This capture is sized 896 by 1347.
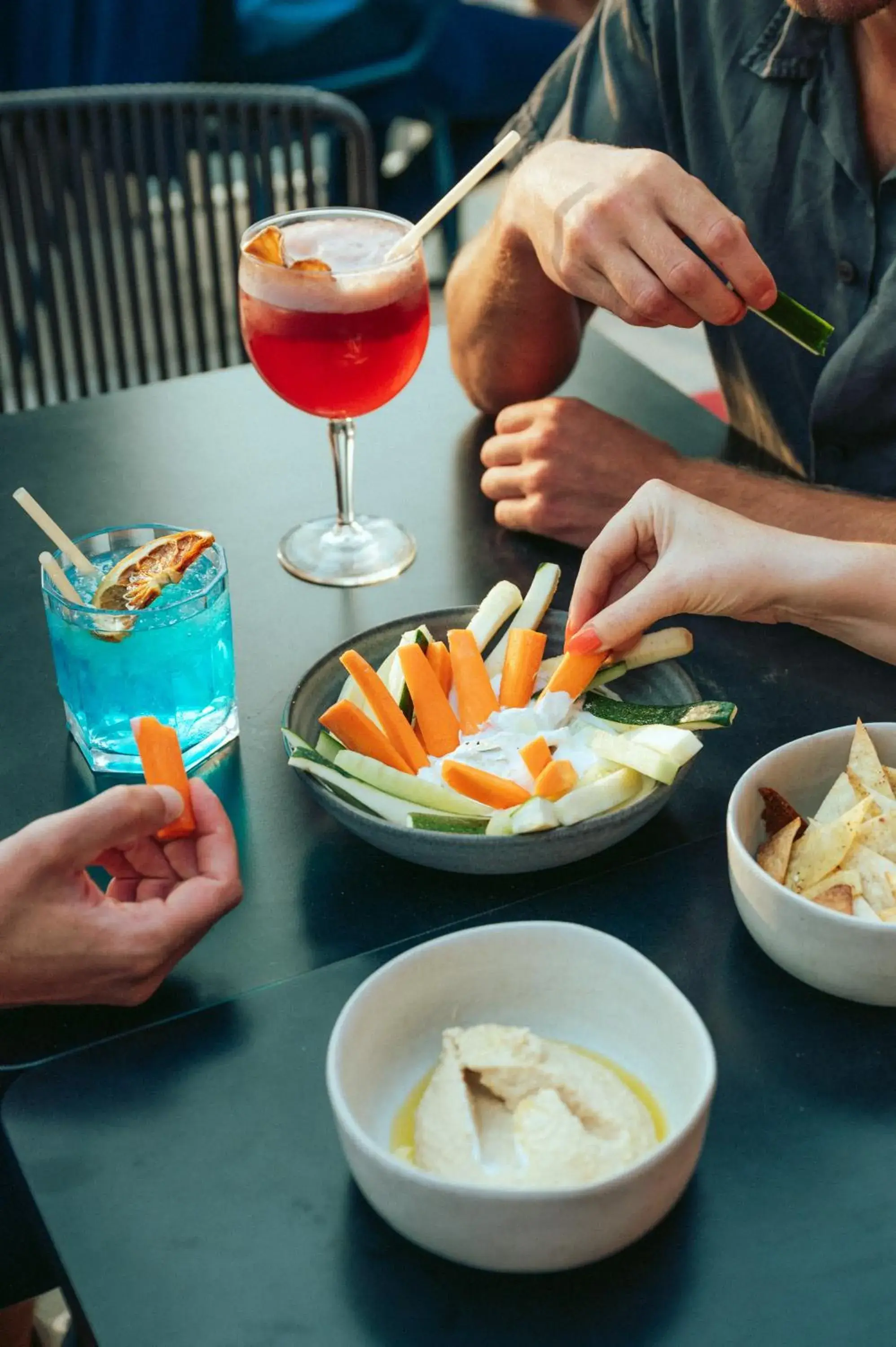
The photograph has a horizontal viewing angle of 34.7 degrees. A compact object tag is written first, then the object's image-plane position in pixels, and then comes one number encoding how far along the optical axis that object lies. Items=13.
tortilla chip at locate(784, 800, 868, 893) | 0.84
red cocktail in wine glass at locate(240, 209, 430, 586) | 1.22
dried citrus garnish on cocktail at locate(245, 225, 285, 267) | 1.25
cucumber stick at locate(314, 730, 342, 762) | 1.01
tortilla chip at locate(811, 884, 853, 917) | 0.82
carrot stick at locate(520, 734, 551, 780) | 0.97
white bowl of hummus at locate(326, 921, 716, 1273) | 0.66
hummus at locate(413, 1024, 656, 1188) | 0.69
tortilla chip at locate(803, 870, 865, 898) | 0.83
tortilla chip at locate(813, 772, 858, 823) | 0.89
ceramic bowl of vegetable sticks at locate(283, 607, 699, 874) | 0.89
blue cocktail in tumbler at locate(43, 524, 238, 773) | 1.02
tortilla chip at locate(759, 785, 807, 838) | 0.89
